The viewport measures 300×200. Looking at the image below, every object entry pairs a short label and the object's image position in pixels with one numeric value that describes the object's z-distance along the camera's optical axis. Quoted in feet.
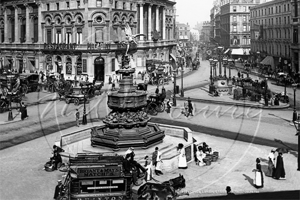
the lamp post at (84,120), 105.10
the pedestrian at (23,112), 112.88
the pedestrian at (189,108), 117.08
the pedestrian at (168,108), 124.36
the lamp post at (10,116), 112.88
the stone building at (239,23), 389.19
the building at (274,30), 248.11
